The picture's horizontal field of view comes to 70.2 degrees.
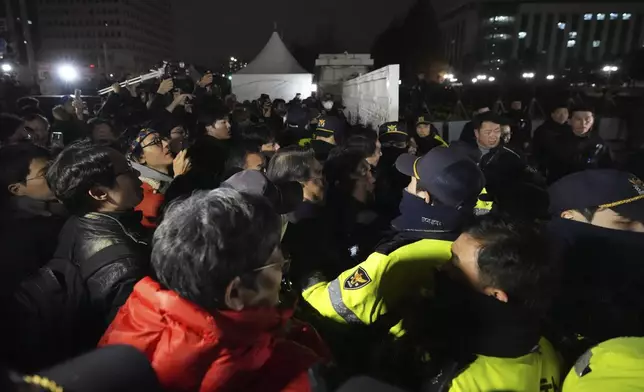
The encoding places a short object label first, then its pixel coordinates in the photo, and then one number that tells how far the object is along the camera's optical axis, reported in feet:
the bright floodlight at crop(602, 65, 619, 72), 140.87
